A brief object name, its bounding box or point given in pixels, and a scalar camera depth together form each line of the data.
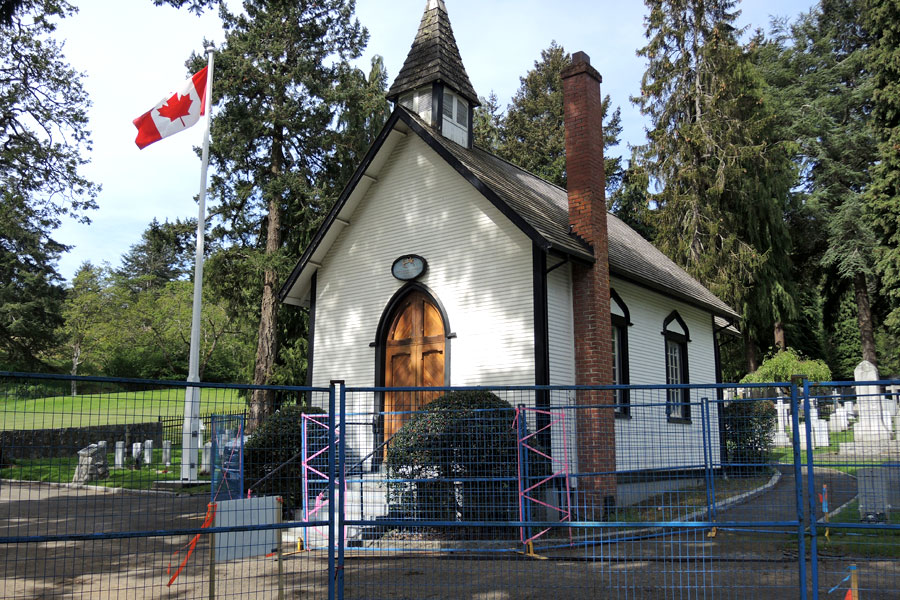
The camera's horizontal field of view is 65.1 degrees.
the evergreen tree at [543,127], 44.53
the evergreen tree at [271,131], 23.36
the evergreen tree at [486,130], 46.62
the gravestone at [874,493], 8.33
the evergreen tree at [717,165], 30.94
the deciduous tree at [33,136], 21.78
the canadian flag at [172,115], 18.36
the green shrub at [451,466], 8.63
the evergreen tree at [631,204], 38.37
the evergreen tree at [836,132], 34.06
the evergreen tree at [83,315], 48.16
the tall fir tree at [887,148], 28.33
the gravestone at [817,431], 7.28
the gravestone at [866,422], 6.91
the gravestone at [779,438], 9.73
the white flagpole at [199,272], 18.28
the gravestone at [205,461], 18.73
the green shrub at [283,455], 11.02
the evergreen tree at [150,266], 80.49
